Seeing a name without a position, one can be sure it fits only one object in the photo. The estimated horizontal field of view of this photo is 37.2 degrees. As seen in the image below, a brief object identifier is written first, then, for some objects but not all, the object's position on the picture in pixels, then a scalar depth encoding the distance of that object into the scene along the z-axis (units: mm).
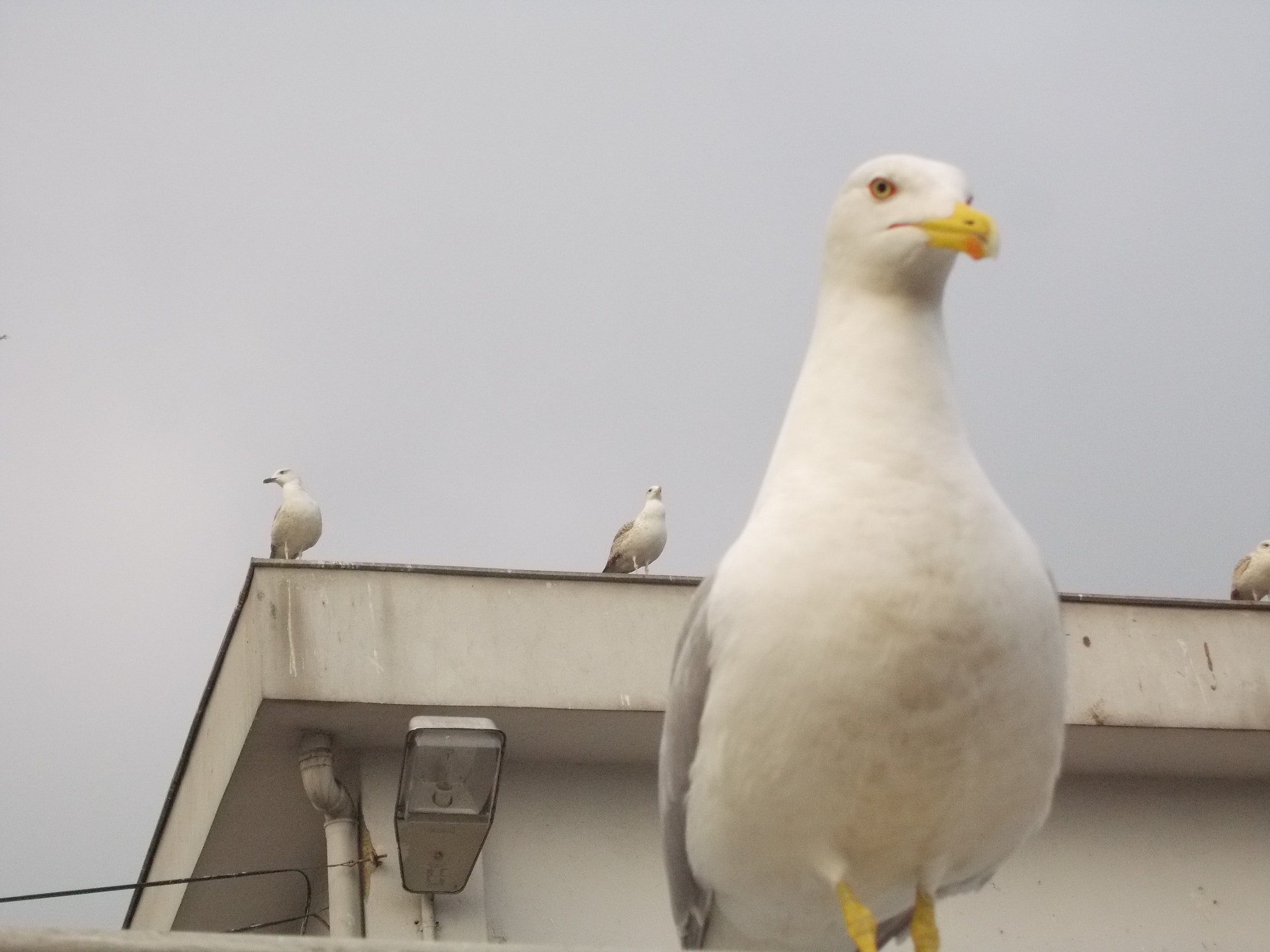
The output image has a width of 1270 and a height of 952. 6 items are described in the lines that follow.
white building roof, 8375
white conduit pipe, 8391
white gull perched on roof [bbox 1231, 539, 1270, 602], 14625
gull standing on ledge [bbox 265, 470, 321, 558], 16062
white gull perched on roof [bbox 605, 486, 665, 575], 15688
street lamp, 6895
